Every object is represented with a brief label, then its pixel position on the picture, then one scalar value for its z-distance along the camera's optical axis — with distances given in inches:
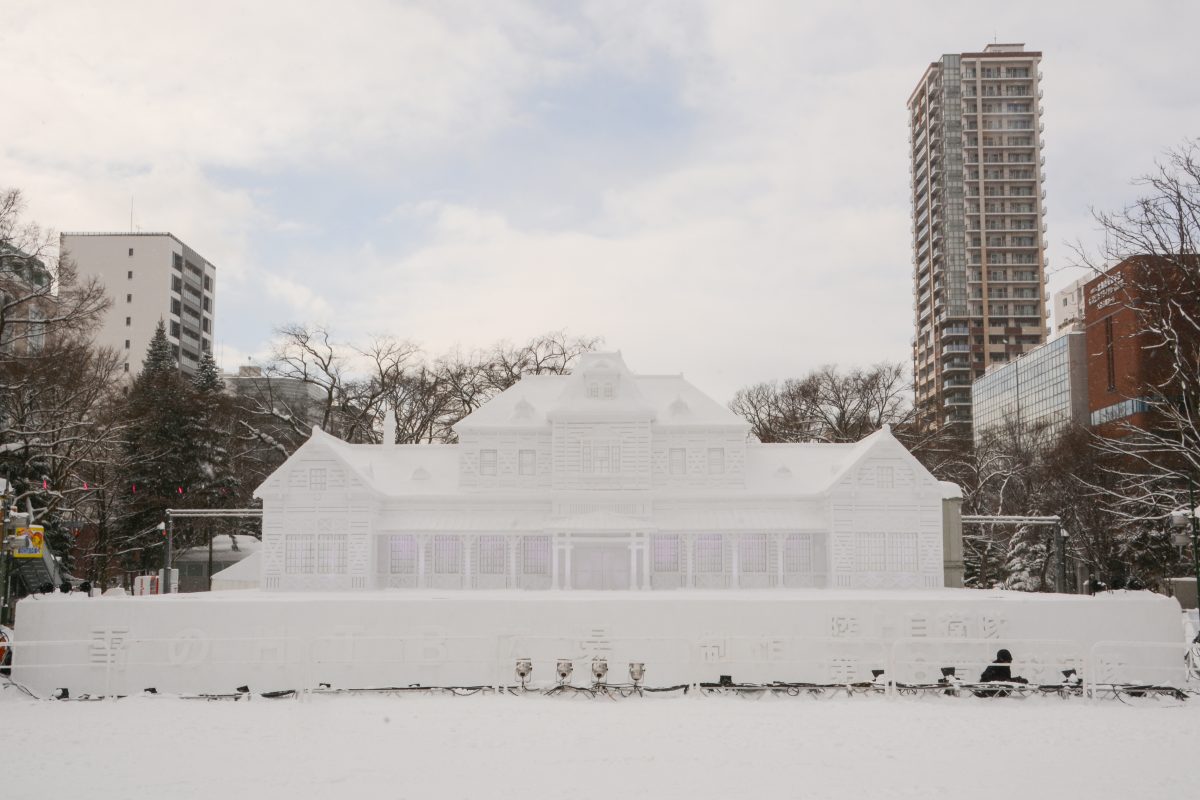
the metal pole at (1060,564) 1425.9
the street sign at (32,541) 900.7
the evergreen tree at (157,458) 2014.0
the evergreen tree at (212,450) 2113.7
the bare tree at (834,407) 2373.3
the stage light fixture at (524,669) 722.2
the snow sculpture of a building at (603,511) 1419.8
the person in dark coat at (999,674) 782.5
